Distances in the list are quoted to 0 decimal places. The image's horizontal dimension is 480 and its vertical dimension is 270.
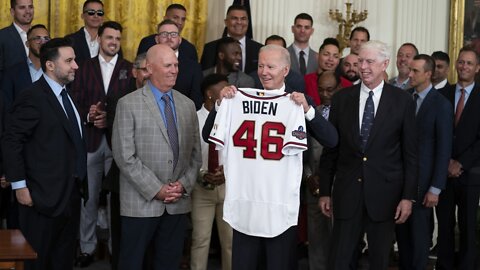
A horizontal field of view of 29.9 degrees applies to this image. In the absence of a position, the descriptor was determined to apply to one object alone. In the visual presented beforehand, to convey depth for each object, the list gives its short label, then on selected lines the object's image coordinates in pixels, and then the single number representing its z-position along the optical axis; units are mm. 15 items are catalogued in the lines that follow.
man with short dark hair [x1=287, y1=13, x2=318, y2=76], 8484
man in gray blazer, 5734
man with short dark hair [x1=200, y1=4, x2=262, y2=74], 8031
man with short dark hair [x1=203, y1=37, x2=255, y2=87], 7215
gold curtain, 8852
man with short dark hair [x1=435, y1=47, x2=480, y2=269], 7246
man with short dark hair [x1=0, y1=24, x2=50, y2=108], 7009
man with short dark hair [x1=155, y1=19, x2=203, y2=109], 7395
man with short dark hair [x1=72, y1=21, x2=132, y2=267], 7207
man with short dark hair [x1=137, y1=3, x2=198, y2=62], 7948
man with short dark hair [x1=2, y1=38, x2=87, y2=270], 5562
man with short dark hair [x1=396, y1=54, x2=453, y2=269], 6812
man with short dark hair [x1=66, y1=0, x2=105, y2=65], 7941
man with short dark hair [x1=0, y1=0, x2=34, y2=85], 7488
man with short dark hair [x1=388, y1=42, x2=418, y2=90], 8031
